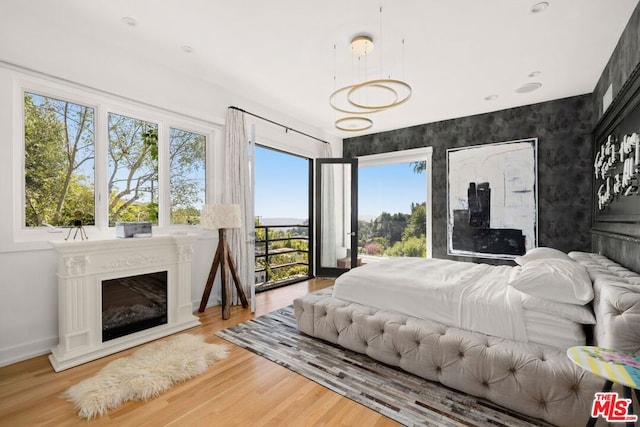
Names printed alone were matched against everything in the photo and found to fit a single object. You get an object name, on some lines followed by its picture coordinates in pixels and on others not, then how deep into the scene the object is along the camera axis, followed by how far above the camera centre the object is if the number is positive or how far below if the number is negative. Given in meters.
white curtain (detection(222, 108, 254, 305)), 3.87 +0.42
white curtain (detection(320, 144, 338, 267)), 5.49 -0.11
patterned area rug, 1.75 -1.25
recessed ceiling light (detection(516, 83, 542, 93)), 3.56 +1.62
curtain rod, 4.00 +1.49
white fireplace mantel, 2.36 -0.61
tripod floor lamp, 3.31 -0.44
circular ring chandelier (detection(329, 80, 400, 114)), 2.55 +1.19
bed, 1.60 -0.84
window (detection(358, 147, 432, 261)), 5.25 +0.21
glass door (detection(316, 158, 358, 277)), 5.43 -0.01
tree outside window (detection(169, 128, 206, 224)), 3.54 +0.52
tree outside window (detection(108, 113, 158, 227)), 3.05 +0.52
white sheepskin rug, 1.87 -1.21
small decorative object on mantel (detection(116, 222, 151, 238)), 2.76 -0.14
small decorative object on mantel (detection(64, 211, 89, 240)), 2.55 -0.10
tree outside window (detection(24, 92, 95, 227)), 2.54 +0.52
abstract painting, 4.19 +0.22
